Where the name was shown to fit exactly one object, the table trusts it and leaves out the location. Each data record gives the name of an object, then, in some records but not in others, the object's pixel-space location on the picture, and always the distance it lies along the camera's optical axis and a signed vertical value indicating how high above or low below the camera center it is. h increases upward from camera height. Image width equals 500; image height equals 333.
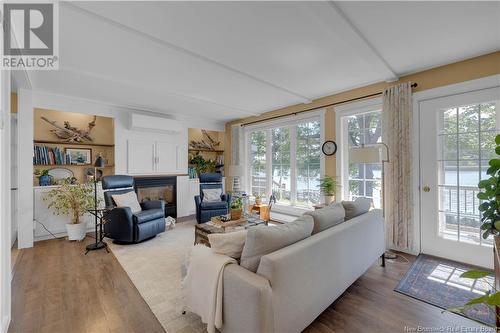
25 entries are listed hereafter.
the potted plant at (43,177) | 3.85 -0.17
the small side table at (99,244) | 3.30 -1.17
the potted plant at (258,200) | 5.18 -0.78
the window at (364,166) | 3.66 -0.01
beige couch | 1.29 -0.78
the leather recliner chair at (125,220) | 3.49 -0.85
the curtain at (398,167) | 3.17 -0.03
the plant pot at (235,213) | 3.37 -0.70
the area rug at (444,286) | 1.96 -1.23
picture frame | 4.32 +0.23
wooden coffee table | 2.96 -0.83
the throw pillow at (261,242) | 1.48 -0.52
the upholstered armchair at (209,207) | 4.54 -0.83
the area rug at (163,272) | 1.83 -1.23
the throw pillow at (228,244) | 1.59 -0.55
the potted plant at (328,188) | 3.88 -0.39
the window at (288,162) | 4.56 +0.09
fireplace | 4.89 -0.53
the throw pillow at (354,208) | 2.46 -0.47
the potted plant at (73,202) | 3.70 -0.59
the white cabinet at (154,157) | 4.76 +0.21
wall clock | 4.07 +0.33
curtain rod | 3.53 +1.11
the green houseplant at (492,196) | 1.57 -0.24
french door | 2.70 -0.04
